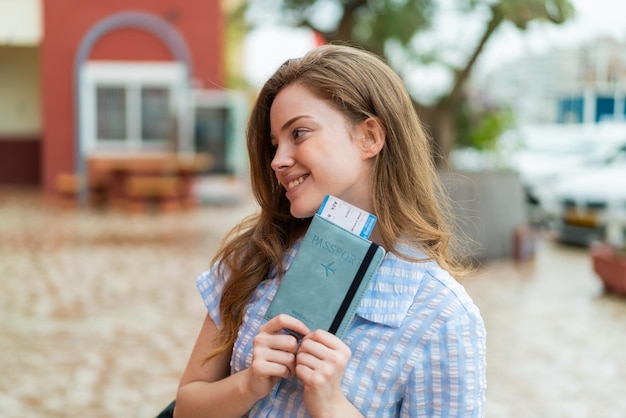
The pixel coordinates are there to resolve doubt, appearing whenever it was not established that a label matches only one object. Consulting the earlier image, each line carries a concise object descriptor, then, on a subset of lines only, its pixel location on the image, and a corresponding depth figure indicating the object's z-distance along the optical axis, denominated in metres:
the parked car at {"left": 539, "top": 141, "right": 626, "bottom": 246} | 10.20
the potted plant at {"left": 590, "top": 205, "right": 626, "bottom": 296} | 6.80
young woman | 1.25
